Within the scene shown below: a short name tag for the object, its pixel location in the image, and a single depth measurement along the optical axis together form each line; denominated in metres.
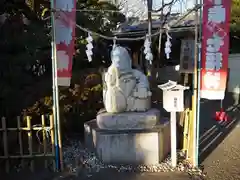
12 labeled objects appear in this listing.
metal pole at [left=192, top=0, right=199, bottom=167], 3.93
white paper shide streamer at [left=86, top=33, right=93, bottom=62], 3.87
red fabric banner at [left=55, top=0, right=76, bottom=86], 3.76
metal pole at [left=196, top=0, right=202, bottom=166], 3.84
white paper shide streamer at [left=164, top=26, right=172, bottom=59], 3.93
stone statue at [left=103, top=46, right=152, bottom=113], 4.48
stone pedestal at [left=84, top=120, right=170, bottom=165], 4.19
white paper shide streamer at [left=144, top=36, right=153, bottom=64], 3.92
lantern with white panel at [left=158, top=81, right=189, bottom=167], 3.97
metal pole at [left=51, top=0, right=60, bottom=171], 3.78
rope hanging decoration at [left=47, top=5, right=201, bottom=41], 3.72
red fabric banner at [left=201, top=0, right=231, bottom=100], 3.70
